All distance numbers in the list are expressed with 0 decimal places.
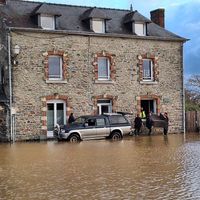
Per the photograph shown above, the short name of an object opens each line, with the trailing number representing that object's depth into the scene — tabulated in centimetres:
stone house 2869
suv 2658
